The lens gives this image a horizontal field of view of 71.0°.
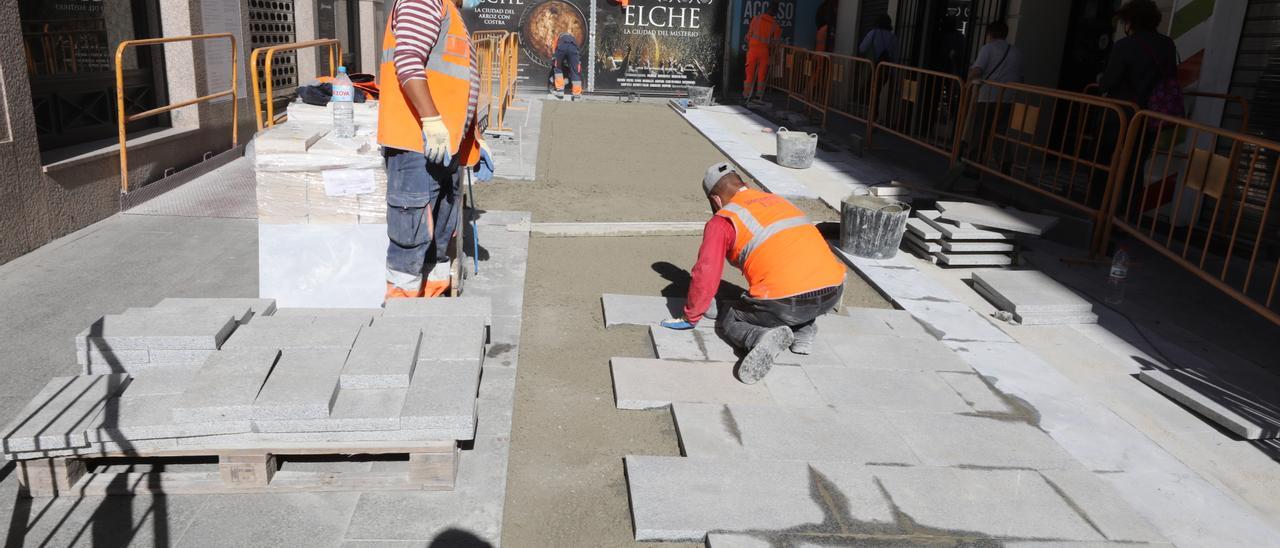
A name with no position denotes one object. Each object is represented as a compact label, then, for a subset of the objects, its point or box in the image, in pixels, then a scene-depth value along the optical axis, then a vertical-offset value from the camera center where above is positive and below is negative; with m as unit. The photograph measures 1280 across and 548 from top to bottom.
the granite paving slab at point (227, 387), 3.21 -1.38
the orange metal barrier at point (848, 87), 14.20 -0.79
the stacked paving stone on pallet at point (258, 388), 3.23 -1.42
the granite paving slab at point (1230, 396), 4.23 -1.65
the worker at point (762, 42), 18.34 -0.13
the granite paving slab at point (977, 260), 6.82 -1.57
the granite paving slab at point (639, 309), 5.37 -1.67
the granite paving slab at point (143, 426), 3.19 -1.47
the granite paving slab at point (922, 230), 7.00 -1.42
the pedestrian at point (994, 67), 9.62 -0.20
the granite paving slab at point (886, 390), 4.32 -1.67
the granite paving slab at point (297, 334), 3.82 -1.38
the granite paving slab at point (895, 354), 4.80 -1.65
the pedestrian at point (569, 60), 18.86 -0.74
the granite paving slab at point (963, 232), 6.83 -1.37
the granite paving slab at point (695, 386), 4.30 -1.69
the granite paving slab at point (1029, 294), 5.72 -1.55
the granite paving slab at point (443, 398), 3.38 -1.43
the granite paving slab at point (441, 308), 4.38 -1.39
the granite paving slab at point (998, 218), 6.84 -1.28
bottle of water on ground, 6.26 -1.50
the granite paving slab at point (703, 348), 4.80 -1.67
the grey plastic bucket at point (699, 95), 18.33 -1.26
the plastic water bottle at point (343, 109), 5.25 -0.55
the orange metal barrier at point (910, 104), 10.61 -0.84
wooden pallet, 3.28 -1.71
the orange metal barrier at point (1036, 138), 7.53 -0.90
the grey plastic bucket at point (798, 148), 10.87 -1.29
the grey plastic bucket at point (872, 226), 6.87 -1.38
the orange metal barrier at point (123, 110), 7.16 -0.92
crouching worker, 4.66 -1.15
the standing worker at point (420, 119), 4.42 -0.51
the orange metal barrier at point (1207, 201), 5.91 -1.16
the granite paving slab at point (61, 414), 3.15 -1.47
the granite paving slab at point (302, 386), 3.27 -1.38
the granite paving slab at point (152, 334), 3.70 -1.34
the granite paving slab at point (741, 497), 3.24 -1.69
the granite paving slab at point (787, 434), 3.79 -1.69
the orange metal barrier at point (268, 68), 7.25 -0.51
